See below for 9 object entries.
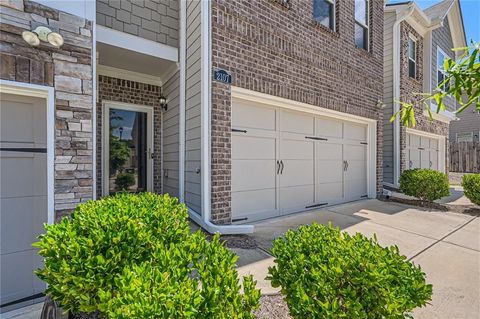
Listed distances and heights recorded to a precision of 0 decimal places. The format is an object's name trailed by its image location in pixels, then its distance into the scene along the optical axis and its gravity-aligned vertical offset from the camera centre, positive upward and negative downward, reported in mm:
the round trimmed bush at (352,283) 1586 -787
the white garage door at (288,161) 5004 -39
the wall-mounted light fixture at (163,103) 6331 +1337
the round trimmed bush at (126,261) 1438 -675
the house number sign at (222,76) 4426 +1398
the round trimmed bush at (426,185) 7234 -699
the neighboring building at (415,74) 9359 +3248
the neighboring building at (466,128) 19047 +2332
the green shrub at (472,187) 7139 -751
